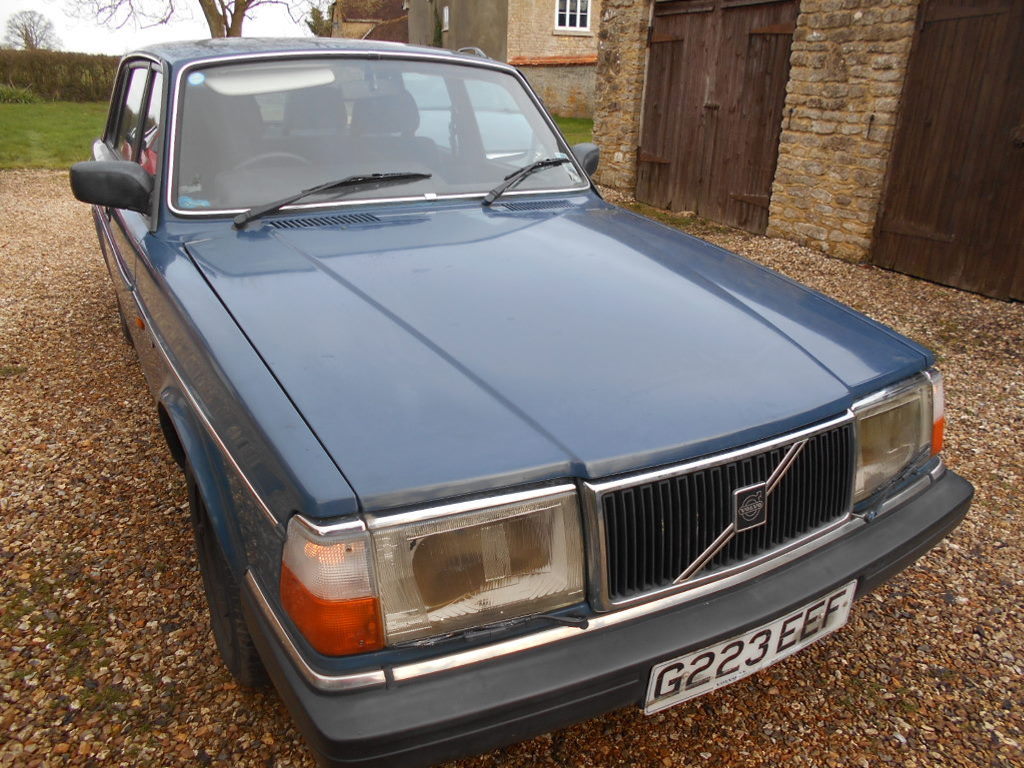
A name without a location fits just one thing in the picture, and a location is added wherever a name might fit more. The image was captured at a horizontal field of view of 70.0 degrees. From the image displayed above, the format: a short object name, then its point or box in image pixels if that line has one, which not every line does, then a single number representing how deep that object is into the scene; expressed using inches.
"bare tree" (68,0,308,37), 824.9
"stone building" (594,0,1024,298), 223.3
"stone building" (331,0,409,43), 1440.7
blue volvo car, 54.0
